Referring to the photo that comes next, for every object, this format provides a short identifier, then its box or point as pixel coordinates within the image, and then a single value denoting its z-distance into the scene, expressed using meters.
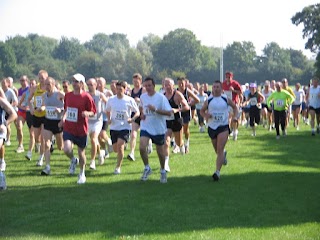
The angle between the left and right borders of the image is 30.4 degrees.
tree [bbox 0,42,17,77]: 92.77
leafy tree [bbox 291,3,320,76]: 70.69
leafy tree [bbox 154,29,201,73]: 110.00
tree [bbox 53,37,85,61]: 136.75
